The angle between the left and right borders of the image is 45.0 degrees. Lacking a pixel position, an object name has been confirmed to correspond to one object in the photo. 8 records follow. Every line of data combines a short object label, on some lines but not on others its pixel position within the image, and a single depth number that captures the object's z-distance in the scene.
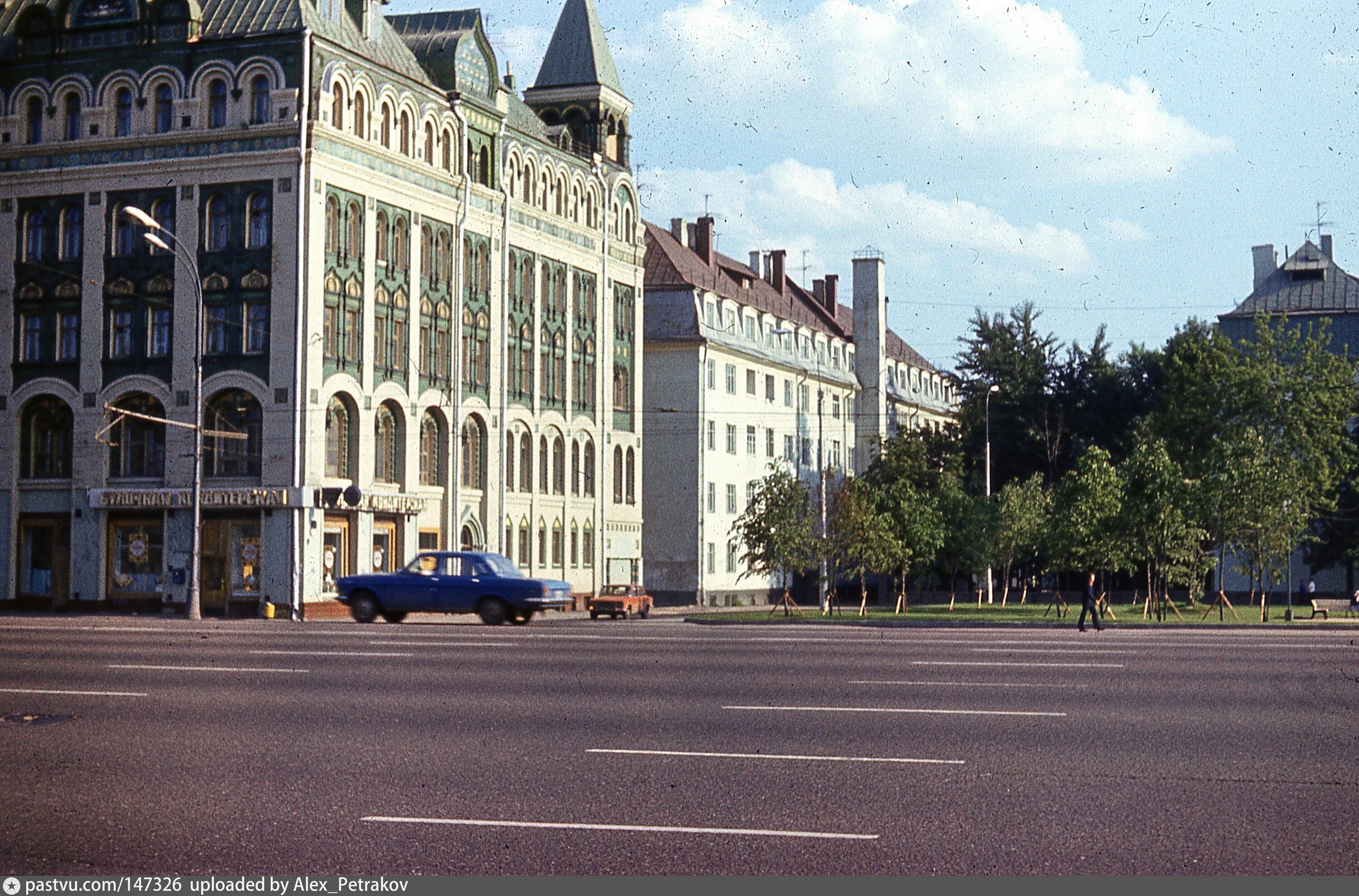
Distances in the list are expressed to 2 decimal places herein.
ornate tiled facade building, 49.97
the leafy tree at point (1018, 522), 67.06
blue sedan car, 35.06
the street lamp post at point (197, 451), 42.47
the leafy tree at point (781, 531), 52.19
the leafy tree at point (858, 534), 52.84
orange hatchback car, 54.66
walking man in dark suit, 38.47
